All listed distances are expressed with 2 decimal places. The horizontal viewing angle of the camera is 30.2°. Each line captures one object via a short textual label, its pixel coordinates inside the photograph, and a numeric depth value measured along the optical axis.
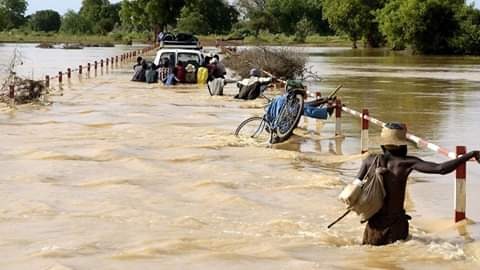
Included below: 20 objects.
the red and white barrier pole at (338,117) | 15.95
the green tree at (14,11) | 168.43
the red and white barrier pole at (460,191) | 8.74
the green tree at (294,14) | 147.75
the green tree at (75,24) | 158.88
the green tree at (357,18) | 105.31
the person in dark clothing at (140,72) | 33.72
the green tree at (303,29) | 129.40
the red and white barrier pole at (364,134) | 13.98
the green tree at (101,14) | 158.88
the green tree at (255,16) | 142.75
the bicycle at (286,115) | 14.76
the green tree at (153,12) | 111.00
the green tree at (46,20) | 189.00
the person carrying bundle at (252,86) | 22.77
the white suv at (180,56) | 32.25
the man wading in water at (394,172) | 7.48
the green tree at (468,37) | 84.88
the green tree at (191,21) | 121.62
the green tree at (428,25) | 87.44
